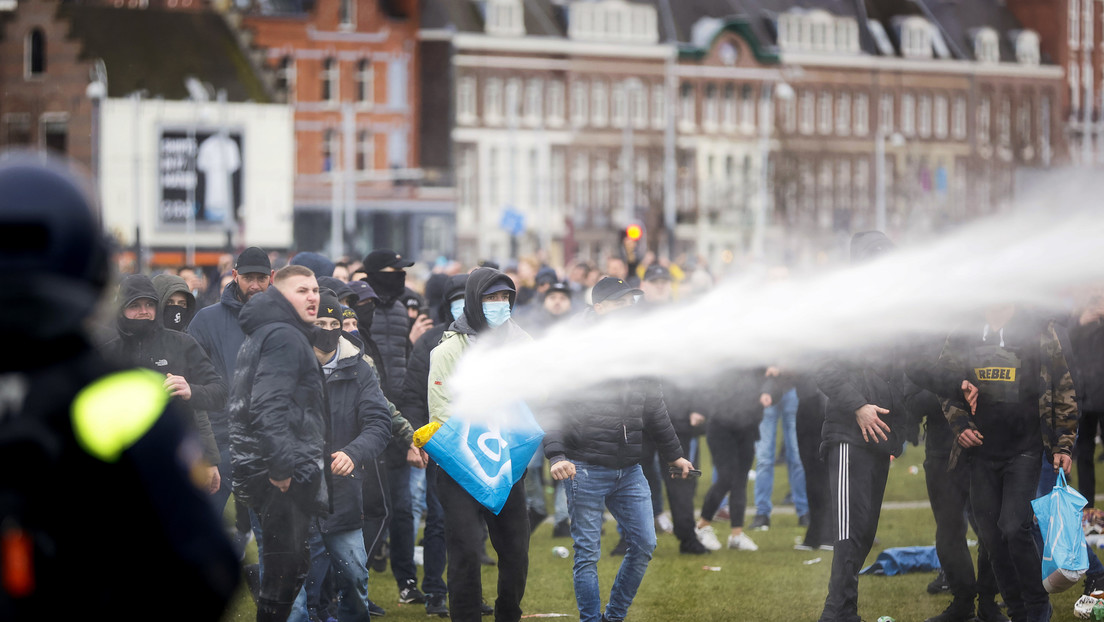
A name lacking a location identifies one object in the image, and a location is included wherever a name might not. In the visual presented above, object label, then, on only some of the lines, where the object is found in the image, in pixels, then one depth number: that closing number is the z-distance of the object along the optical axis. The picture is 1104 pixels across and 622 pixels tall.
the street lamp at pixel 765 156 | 100.30
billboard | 100.62
